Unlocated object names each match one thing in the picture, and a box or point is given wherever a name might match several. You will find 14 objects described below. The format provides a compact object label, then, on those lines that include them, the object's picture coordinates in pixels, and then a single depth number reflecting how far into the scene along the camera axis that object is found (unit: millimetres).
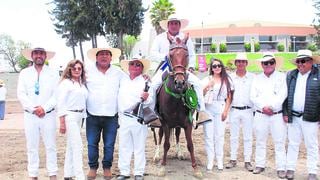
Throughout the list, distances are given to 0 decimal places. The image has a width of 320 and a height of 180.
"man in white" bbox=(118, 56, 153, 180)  7426
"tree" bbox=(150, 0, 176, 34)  66812
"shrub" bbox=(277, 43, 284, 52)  72569
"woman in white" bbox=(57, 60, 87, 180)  6832
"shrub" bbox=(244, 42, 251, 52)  72250
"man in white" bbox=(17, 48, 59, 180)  6781
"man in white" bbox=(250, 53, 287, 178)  7750
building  85938
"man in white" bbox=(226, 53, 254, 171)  8227
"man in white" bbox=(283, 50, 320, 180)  7301
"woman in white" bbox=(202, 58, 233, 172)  8219
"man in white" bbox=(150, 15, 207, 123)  7973
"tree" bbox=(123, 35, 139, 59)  91669
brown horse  7030
